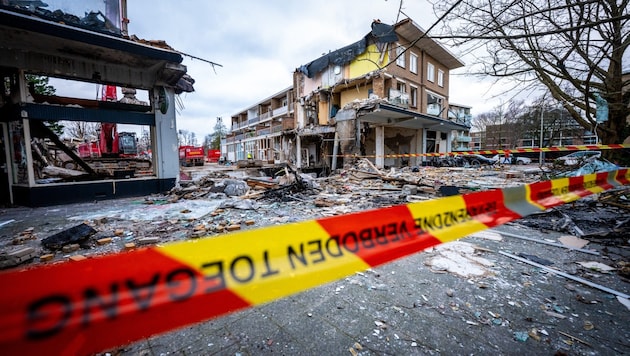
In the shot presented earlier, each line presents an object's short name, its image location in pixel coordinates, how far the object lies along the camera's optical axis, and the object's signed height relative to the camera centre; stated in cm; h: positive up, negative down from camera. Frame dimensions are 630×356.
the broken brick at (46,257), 319 -124
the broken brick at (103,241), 378 -122
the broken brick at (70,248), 348 -122
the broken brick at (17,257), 300 -119
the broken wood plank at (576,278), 229 -130
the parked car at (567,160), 920 -13
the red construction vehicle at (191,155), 2669 +85
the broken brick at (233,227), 439 -121
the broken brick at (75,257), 310 -124
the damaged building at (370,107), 1658 +452
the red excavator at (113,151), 1295 +88
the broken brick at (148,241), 375 -122
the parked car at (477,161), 2012 -21
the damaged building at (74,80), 634 +257
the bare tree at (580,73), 378 +190
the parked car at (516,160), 2325 -21
